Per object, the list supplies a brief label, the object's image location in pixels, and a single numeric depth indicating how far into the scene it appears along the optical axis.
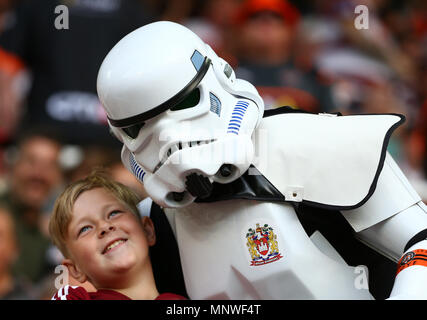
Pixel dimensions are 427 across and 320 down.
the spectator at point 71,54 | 8.24
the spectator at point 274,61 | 8.77
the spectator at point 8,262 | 6.87
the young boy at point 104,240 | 4.91
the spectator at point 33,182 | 7.75
